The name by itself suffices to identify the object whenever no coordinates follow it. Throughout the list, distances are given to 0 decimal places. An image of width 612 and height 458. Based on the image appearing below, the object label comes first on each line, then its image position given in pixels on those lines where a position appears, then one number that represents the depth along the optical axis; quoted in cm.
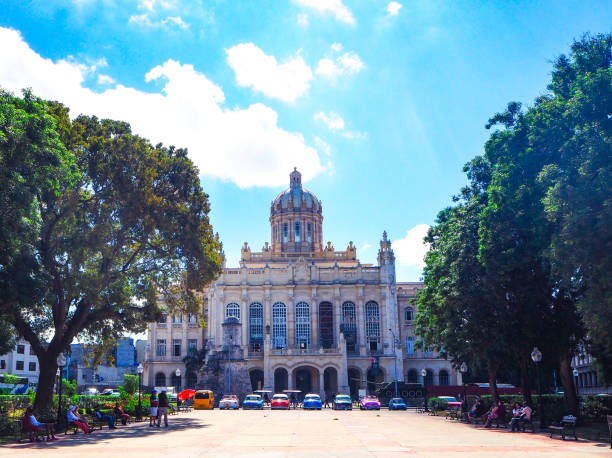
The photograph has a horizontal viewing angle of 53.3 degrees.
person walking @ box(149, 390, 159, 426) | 2589
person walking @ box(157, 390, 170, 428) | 2562
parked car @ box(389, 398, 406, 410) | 4891
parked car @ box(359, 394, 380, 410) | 4712
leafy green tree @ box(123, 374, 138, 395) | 4199
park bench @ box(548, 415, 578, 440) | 1981
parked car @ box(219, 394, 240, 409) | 5012
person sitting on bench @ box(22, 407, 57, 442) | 1927
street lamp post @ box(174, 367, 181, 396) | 8012
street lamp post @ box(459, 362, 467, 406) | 3630
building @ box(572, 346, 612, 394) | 6488
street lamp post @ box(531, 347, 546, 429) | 2450
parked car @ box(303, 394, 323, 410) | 4825
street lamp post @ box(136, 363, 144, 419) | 3035
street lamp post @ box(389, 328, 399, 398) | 7269
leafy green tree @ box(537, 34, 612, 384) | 1861
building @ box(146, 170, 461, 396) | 7631
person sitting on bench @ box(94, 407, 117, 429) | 2452
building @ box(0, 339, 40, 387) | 7706
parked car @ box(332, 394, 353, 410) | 4794
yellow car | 5053
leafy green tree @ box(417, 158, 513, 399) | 2873
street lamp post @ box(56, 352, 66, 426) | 2250
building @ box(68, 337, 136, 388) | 8944
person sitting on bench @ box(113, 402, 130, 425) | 2689
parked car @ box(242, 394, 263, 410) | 4906
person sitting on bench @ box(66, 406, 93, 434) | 2192
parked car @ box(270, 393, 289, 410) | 4941
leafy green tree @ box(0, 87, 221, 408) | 2059
